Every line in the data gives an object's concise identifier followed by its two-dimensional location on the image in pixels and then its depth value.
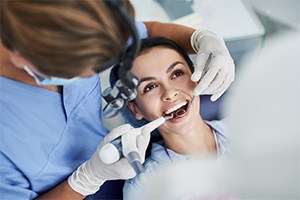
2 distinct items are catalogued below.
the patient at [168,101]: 1.33
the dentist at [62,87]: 0.76
